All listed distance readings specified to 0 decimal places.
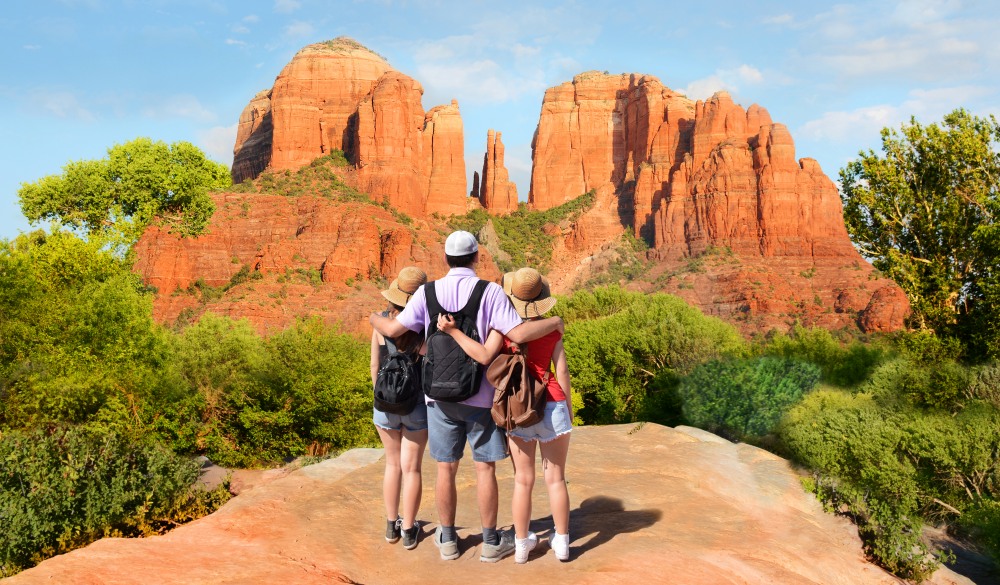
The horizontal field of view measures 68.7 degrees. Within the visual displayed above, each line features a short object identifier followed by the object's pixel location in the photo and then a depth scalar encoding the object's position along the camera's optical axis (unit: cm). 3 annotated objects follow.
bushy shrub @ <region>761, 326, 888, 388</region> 2812
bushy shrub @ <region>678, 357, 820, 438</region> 1964
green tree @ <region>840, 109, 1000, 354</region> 2175
